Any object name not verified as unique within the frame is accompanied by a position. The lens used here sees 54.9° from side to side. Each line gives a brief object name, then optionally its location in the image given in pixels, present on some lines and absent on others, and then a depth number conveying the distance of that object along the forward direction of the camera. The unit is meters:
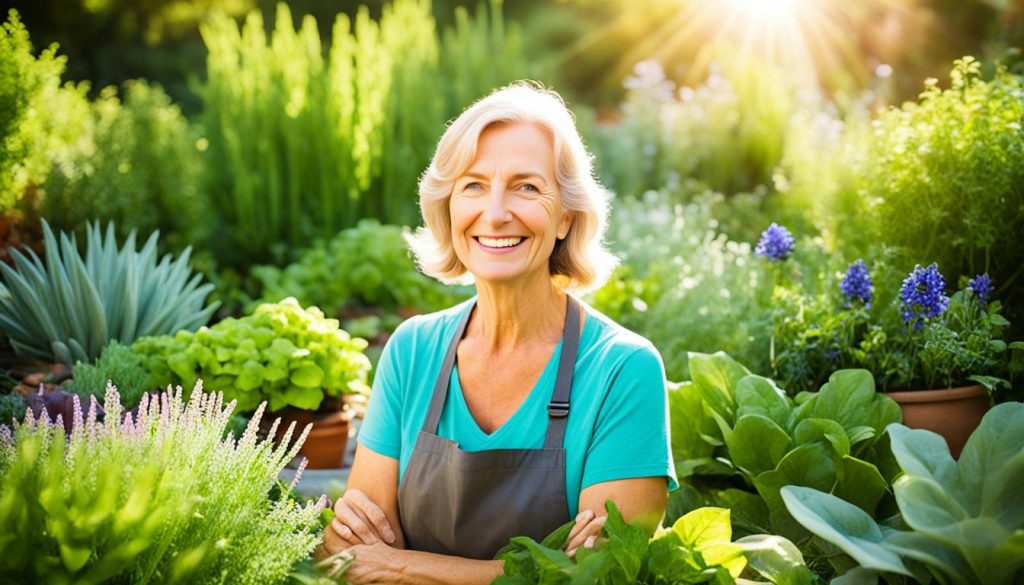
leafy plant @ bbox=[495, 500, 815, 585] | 2.04
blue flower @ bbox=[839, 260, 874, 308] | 3.23
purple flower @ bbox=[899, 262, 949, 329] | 2.91
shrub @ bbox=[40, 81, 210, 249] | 4.90
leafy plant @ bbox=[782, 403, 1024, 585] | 2.01
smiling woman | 2.43
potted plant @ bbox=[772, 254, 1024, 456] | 2.96
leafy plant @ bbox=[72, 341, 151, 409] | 3.15
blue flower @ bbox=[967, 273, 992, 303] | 2.96
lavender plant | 1.78
